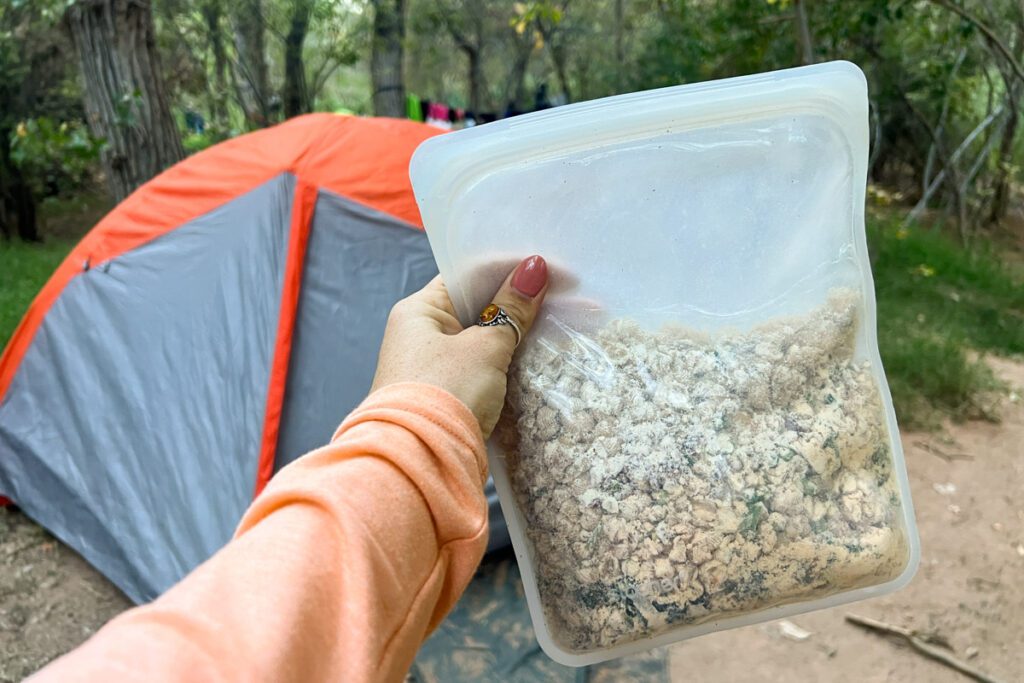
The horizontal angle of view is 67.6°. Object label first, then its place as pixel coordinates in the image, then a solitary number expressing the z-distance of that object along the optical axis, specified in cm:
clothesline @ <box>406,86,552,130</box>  670
